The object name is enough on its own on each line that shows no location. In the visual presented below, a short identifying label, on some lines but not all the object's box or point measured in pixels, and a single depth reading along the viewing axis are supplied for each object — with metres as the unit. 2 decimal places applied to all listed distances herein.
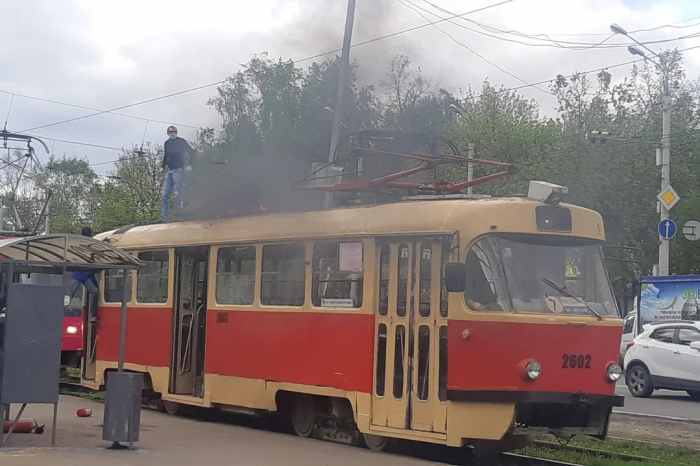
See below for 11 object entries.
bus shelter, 10.23
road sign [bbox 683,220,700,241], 28.91
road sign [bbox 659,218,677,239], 26.70
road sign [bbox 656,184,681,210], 27.25
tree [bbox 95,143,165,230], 39.94
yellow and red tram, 10.19
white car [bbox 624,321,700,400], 19.62
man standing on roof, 18.14
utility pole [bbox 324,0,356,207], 18.69
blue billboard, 25.55
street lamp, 27.53
